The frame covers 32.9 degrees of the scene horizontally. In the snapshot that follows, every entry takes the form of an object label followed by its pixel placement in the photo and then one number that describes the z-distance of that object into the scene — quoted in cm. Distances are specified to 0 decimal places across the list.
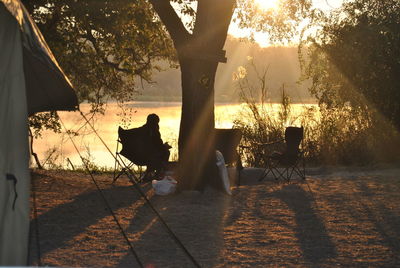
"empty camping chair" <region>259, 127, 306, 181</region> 1097
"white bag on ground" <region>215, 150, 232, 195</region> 962
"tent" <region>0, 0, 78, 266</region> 457
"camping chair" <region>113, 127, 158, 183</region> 1024
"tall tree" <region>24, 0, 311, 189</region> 930
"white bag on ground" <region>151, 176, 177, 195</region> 945
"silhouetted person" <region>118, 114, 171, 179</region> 1024
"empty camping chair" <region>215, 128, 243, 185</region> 1041
